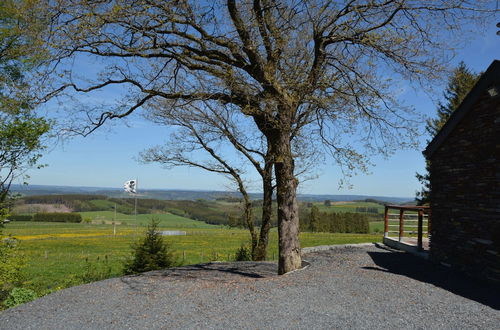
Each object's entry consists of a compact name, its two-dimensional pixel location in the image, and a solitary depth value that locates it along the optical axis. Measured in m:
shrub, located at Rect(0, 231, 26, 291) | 8.06
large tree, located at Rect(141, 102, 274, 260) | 13.41
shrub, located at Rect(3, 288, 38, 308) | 8.17
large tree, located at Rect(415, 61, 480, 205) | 29.91
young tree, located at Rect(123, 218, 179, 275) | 11.09
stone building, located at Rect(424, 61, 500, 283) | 8.38
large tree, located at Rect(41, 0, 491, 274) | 8.12
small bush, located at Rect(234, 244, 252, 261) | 13.68
